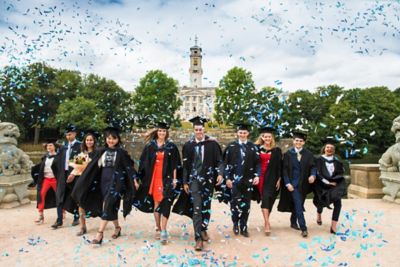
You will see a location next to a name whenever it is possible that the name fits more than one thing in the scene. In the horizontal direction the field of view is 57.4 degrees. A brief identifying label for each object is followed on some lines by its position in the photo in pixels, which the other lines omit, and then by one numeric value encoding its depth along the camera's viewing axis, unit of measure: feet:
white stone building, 266.49
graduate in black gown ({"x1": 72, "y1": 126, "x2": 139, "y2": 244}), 20.81
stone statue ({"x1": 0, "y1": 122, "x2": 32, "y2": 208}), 30.32
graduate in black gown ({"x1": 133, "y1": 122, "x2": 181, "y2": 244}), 21.36
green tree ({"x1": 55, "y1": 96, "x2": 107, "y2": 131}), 123.75
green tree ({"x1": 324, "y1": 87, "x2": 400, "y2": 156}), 107.86
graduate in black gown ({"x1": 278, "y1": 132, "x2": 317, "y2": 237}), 22.95
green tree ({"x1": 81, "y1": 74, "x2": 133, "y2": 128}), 144.56
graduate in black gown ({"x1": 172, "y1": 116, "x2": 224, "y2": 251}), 20.76
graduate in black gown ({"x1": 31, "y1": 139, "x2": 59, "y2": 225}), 25.18
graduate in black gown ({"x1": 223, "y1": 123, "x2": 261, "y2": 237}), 22.06
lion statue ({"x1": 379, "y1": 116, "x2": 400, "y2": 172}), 33.50
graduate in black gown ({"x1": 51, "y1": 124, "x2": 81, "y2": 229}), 24.07
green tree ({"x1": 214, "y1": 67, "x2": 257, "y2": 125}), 140.97
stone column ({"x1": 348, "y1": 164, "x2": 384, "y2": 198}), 36.63
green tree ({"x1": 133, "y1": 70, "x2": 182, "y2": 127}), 147.85
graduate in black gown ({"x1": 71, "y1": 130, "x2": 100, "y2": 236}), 22.93
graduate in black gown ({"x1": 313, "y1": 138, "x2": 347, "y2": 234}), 22.94
